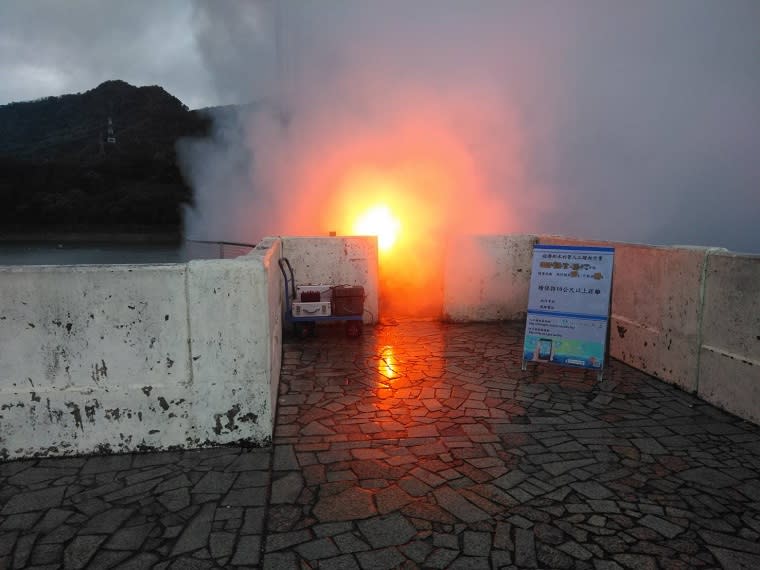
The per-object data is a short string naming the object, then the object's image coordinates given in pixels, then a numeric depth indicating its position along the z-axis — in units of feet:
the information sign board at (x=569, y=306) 18.63
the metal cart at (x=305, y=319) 24.97
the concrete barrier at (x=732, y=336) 15.25
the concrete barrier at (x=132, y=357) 12.51
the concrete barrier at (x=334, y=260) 27.37
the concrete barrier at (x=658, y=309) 17.62
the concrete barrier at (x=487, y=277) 28.73
